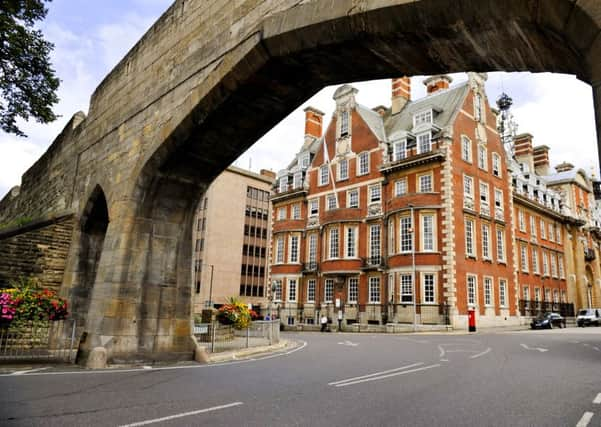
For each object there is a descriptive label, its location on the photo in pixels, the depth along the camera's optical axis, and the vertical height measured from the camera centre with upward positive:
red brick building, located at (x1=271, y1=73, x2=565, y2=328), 30.62 +6.34
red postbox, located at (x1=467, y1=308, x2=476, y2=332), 27.86 -0.86
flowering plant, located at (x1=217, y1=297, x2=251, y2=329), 16.52 -0.61
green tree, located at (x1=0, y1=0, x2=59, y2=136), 12.74 +6.67
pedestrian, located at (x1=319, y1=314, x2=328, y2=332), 31.50 -1.51
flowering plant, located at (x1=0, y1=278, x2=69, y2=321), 9.59 -0.29
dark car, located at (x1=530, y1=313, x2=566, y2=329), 32.19 -0.84
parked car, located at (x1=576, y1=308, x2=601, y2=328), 36.56 -0.55
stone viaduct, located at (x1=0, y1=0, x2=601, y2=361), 5.07 +3.19
